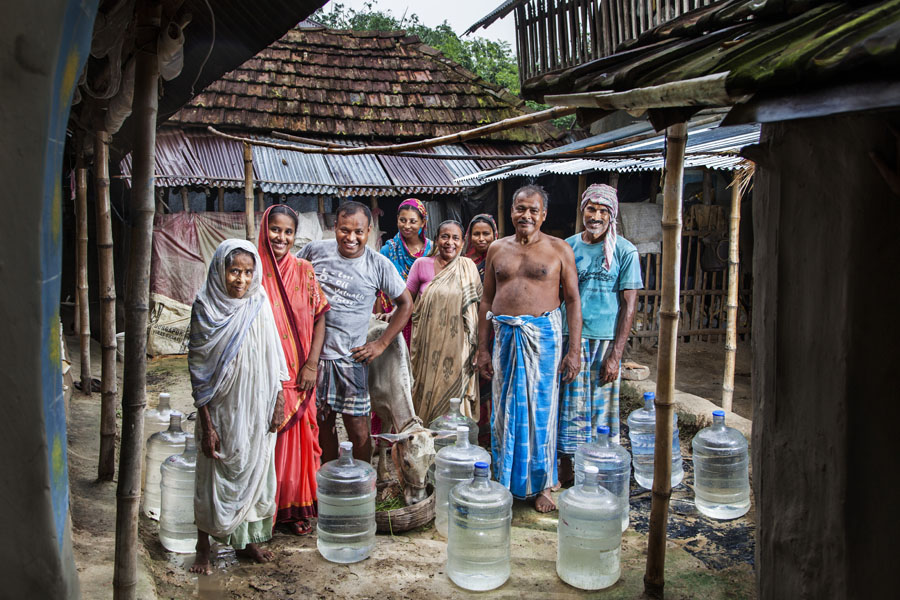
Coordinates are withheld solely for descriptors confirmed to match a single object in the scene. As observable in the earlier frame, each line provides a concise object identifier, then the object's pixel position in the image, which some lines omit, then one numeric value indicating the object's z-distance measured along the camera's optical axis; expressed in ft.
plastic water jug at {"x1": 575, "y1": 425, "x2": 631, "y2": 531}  14.32
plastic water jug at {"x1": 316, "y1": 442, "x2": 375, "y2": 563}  12.64
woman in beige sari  17.01
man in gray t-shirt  14.47
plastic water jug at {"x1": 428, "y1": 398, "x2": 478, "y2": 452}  15.31
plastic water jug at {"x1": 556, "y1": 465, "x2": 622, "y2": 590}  11.64
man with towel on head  15.89
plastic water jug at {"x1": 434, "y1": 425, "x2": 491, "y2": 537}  13.51
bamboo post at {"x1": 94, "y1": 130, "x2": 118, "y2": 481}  15.37
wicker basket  13.44
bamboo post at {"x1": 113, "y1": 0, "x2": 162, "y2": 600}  8.48
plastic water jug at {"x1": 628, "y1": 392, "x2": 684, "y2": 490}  16.87
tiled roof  39.40
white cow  13.99
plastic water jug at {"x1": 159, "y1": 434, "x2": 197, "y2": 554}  12.84
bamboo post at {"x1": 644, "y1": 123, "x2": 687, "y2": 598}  10.53
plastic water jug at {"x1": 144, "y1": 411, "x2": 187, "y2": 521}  13.62
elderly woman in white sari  11.53
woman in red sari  13.23
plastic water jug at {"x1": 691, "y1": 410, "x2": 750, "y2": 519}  14.98
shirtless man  14.87
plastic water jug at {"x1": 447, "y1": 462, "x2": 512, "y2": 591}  11.73
